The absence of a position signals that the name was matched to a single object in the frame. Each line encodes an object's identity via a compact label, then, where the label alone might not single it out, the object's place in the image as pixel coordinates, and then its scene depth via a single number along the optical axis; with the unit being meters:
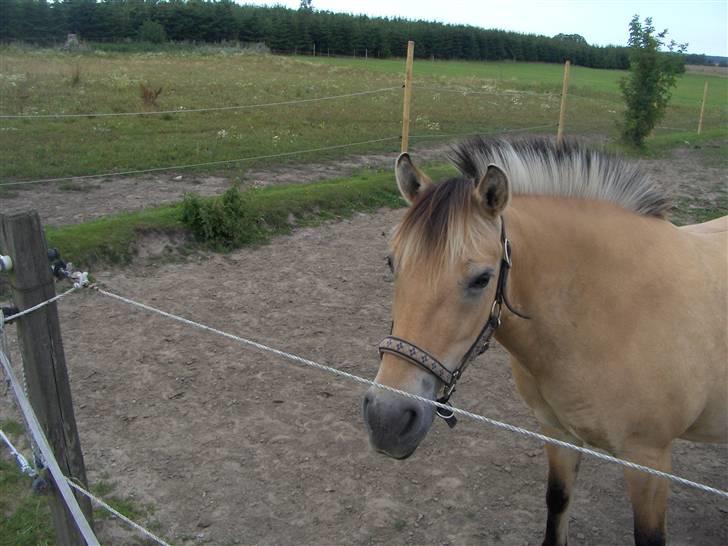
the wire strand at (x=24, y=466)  2.26
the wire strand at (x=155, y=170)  7.89
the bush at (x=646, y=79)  14.47
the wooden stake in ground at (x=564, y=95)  12.85
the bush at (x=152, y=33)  47.31
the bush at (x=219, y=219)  6.94
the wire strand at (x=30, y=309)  2.23
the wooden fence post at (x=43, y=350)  2.25
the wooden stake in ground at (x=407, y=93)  9.45
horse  1.97
